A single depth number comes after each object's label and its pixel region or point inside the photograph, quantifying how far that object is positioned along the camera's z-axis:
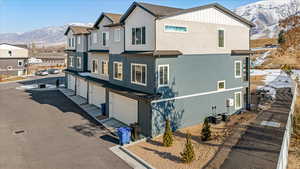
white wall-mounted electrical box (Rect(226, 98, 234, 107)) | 20.77
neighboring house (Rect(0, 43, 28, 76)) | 54.94
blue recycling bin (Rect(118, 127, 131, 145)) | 14.63
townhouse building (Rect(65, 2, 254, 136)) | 16.05
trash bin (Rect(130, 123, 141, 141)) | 15.69
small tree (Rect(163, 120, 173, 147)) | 14.01
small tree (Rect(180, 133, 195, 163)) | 11.77
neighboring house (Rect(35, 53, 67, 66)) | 87.31
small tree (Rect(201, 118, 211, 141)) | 14.74
